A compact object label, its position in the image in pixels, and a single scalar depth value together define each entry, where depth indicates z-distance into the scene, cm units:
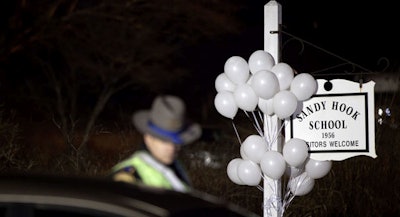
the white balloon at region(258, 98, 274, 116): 1596
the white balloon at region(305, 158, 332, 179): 1656
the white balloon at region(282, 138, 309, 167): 1592
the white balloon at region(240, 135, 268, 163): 1619
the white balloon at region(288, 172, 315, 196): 1665
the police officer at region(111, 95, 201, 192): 789
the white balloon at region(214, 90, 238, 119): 1616
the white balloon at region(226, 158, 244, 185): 1675
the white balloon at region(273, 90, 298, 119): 1560
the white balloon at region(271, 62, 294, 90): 1587
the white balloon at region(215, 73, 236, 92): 1641
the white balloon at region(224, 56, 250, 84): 1608
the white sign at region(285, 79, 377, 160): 1688
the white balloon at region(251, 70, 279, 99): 1540
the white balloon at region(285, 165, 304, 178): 1639
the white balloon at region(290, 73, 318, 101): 1580
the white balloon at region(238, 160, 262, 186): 1630
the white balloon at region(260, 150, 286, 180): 1576
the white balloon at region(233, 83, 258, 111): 1580
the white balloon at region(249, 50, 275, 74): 1608
